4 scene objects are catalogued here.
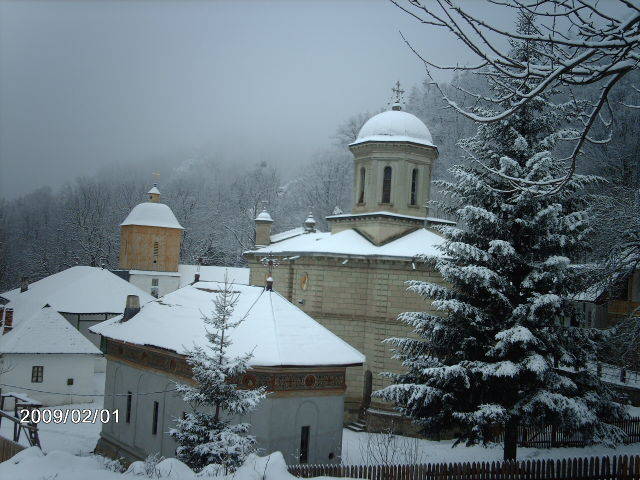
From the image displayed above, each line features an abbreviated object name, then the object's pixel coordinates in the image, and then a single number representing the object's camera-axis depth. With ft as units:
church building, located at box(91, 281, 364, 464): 48.29
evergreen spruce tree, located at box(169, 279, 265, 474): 38.06
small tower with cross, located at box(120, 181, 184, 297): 139.54
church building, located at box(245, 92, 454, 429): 68.80
